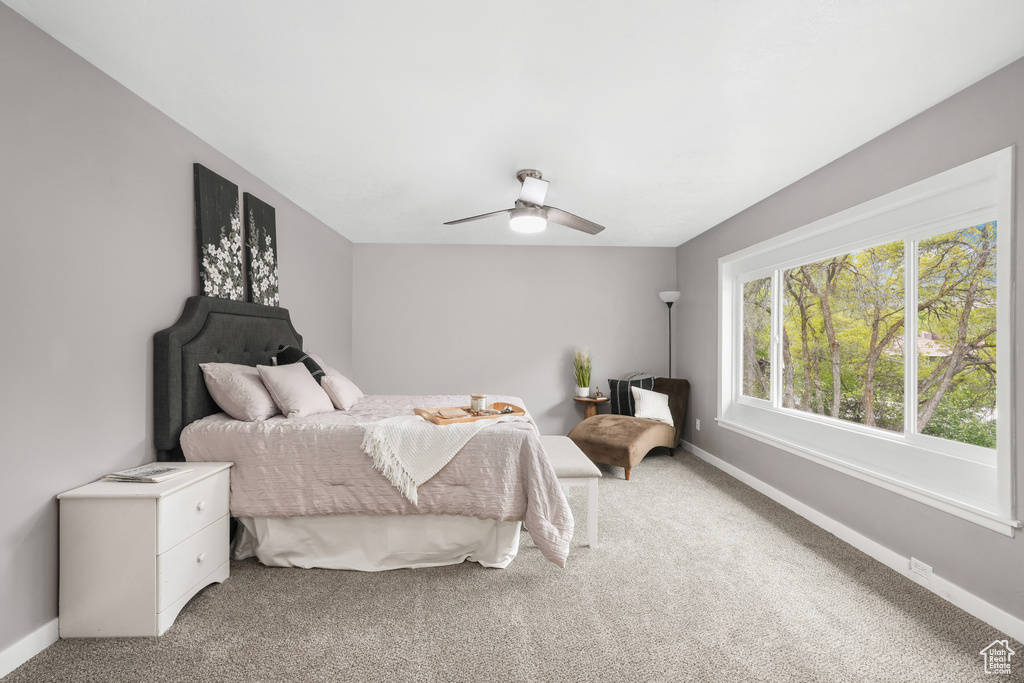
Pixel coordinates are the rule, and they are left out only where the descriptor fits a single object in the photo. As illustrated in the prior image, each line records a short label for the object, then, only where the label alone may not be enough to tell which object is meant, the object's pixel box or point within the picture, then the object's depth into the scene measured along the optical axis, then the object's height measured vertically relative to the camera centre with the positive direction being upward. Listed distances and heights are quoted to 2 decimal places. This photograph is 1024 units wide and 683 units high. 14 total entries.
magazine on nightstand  1.91 -0.57
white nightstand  1.78 -0.86
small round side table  5.09 -0.67
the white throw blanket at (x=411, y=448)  2.28 -0.54
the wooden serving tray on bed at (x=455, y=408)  2.52 -0.43
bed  2.30 -0.76
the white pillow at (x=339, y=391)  3.07 -0.34
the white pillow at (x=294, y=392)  2.61 -0.29
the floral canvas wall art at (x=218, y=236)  2.59 +0.65
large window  2.12 +0.00
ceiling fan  2.90 +0.88
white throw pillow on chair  4.76 -0.67
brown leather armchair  3.94 -0.87
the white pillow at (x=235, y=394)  2.47 -0.28
